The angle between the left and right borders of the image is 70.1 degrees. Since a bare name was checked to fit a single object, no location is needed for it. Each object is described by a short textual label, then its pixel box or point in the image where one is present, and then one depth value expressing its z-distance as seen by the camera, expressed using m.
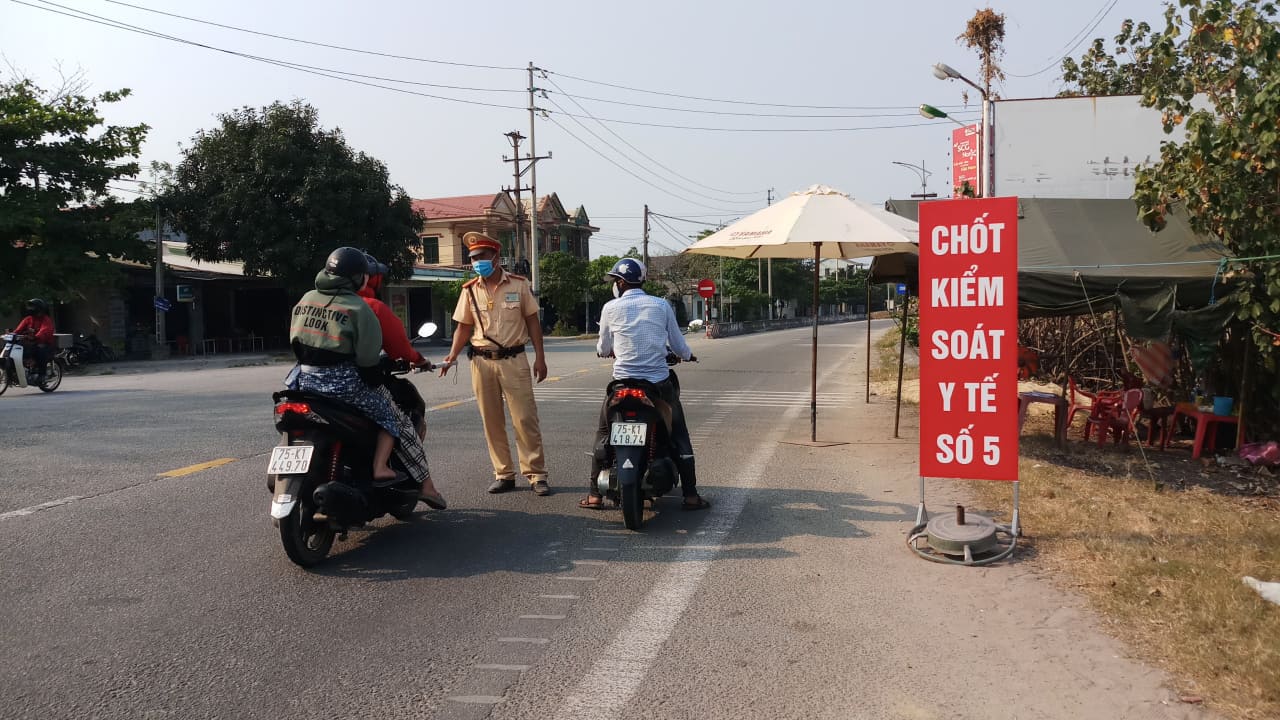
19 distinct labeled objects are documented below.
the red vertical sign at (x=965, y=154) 19.89
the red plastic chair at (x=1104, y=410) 9.27
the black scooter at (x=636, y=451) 5.64
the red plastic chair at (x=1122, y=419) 9.00
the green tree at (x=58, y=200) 24.06
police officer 6.67
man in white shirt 5.98
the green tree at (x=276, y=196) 30.36
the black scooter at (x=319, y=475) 4.70
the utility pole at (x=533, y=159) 41.44
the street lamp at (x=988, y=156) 14.23
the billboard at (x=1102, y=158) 13.63
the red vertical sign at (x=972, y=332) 5.31
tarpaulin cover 7.70
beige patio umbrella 8.12
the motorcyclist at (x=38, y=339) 15.25
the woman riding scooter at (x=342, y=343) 5.02
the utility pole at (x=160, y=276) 29.45
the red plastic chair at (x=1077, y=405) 9.75
